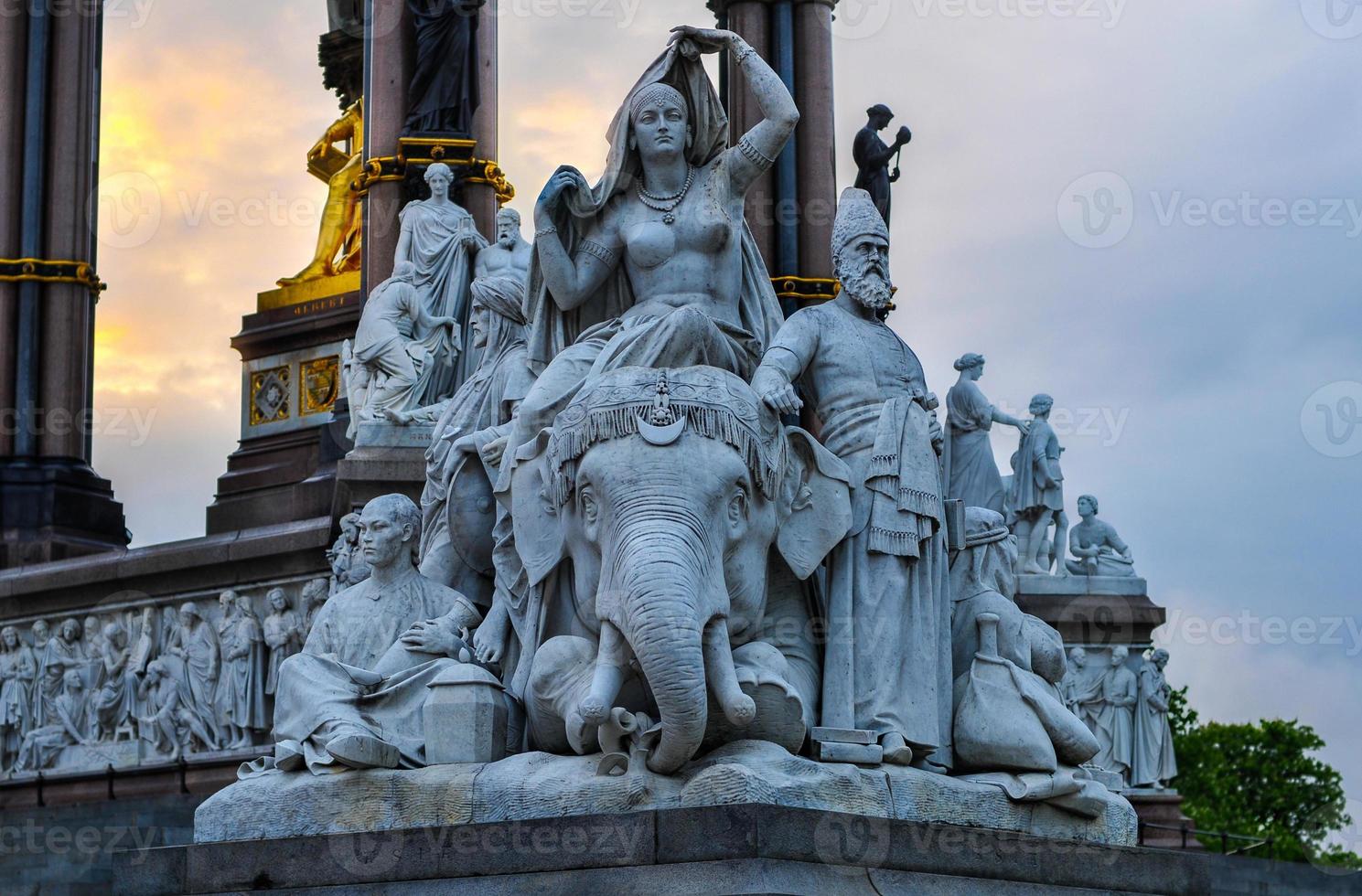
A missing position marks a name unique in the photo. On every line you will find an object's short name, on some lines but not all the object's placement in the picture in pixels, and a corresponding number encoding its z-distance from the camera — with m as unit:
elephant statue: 8.82
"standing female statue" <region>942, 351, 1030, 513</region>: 28.81
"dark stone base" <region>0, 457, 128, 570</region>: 28.73
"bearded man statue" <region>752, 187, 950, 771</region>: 9.79
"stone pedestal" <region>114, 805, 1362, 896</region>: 8.43
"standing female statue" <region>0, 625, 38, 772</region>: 26.48
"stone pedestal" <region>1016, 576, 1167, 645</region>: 28.17
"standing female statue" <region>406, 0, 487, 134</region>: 25.12
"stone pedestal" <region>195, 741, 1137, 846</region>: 8.84
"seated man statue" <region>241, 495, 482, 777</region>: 9.66
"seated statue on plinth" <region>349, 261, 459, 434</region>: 21.92
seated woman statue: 10.62
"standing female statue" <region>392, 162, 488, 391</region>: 23.14
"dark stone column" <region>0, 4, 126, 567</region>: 29.50
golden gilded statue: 31.97
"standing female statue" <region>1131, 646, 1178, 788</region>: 28.41
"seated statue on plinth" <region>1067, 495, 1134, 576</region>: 29.36
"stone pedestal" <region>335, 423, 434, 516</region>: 20.17
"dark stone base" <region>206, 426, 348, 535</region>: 24.70
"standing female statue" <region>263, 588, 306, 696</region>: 22.98
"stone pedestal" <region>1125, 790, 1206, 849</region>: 26.38
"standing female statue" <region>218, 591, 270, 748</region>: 23.59
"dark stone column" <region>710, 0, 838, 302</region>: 30.73
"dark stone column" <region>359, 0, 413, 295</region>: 24.80
